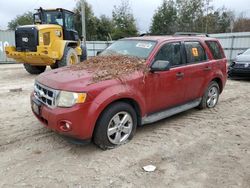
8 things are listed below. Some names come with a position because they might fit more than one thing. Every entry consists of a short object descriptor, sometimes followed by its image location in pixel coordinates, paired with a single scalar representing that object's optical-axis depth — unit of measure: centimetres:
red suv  280
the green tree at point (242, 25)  3172
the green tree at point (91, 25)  2834
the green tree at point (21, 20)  4047
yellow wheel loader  798
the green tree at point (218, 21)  3136
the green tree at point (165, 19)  3114
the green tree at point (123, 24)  2882
